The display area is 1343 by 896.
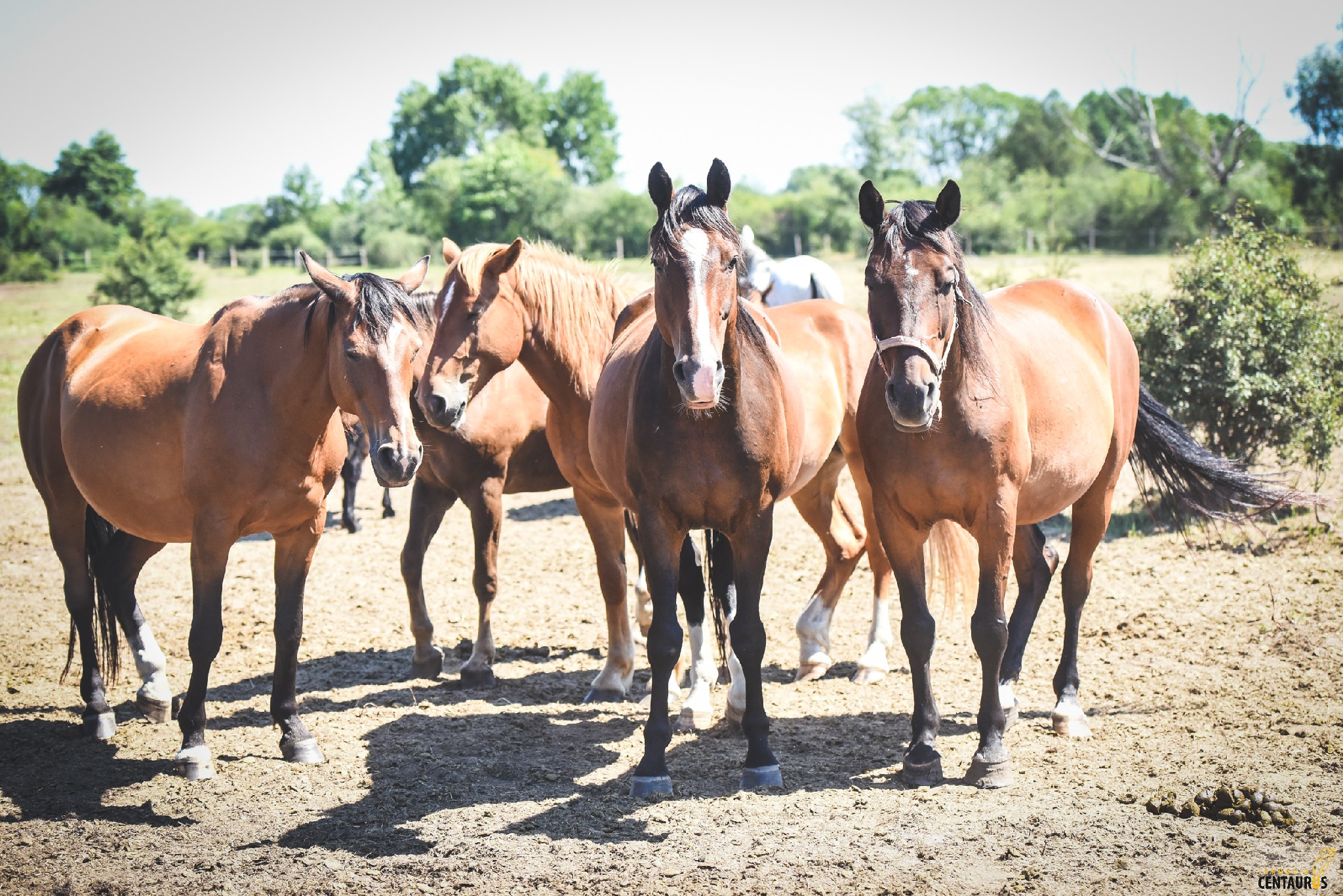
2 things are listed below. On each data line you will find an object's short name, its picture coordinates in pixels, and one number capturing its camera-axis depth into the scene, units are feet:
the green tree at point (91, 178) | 208.23
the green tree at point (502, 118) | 242.17
